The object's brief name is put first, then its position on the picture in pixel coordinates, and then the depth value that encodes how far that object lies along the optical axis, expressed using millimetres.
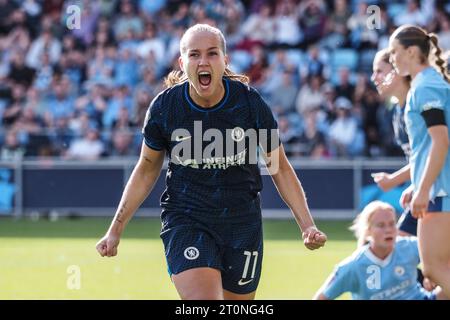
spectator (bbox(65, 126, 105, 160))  19047
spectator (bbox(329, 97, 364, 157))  18438
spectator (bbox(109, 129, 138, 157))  19022
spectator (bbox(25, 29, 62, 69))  21625
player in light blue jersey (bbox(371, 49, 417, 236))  8461
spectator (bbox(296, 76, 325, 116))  19281
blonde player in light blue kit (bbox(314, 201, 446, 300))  7797
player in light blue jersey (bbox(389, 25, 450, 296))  7125
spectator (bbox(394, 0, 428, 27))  19641
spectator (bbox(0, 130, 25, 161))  19266
